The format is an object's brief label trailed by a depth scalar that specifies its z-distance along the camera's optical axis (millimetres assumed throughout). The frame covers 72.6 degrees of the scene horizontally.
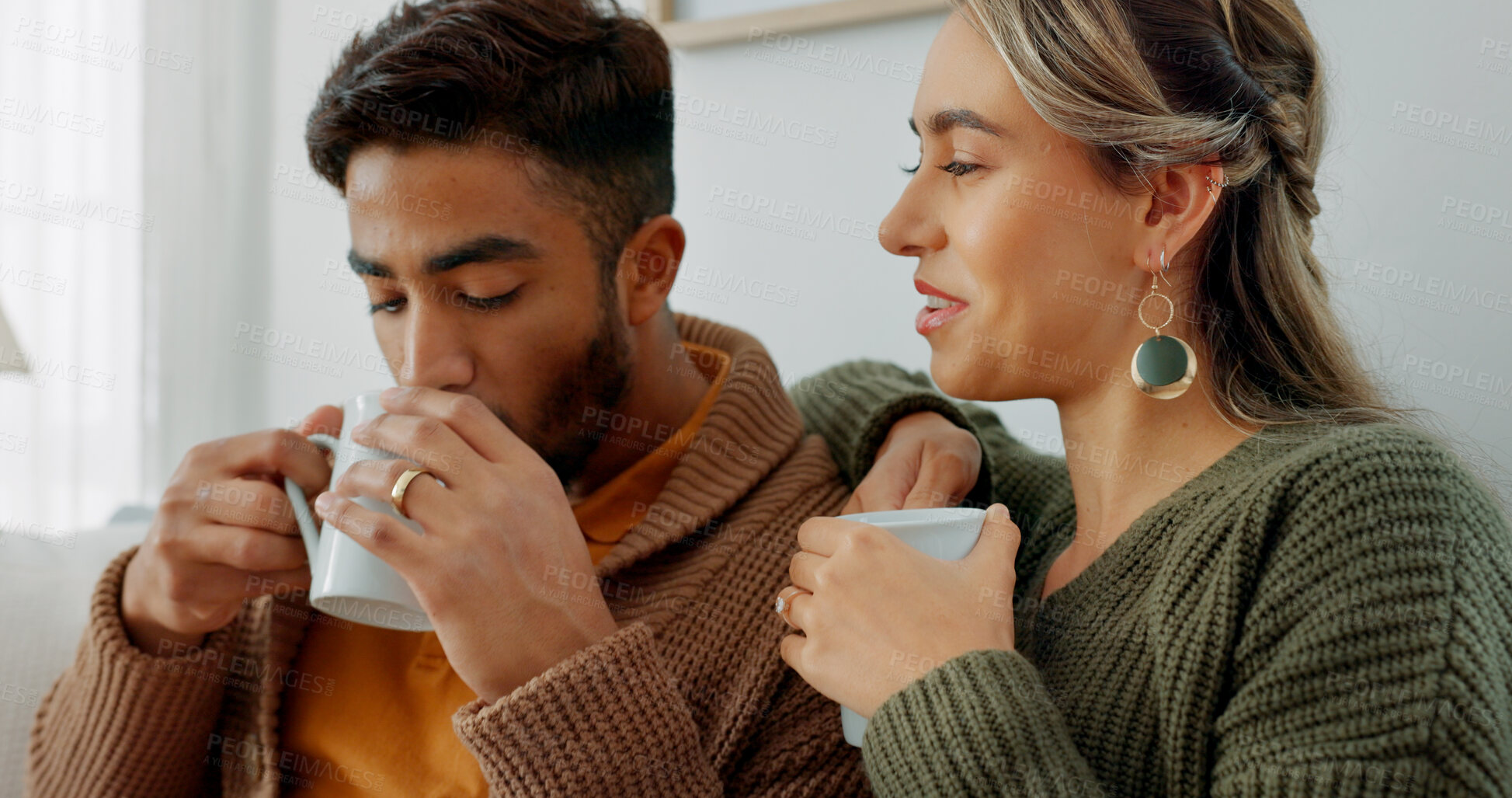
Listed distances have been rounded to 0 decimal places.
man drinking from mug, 816
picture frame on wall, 1363
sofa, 1067
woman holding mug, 638
